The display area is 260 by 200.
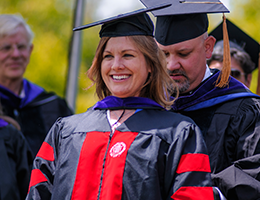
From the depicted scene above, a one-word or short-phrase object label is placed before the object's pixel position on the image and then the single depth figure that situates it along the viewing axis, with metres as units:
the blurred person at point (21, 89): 8.84
